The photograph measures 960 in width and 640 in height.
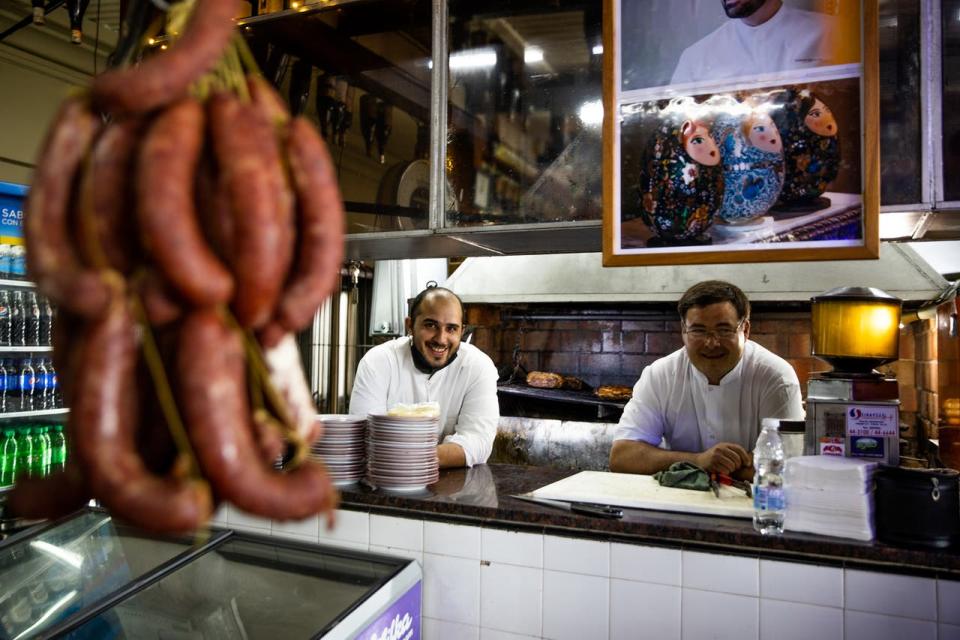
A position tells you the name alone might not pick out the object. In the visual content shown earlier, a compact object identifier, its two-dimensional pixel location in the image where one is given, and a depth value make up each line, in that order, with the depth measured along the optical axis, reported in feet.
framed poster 7.30
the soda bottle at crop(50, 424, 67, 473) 14.06
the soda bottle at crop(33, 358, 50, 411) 13.62
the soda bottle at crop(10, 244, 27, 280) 13.23
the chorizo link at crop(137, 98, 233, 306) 1.96
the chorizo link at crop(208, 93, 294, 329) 2.07
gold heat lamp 7.88
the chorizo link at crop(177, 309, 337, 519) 2.00
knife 7.42
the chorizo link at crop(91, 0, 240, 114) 2.05
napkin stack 6.72
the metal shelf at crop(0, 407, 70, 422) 12.94
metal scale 7.45
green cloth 8.77
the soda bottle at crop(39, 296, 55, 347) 13.80
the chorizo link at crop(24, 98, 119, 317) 1.97
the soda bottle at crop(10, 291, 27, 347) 13.44
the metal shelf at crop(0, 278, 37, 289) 12.94
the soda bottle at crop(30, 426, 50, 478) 13.79
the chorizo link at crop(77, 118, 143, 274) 2.04
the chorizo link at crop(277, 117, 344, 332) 2.28
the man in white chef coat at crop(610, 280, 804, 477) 11.49
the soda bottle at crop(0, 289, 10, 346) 13.24
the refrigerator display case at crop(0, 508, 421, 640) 5.93
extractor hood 16.55
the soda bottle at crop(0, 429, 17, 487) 13.28
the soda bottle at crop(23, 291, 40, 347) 13.66
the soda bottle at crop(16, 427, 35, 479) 13.55
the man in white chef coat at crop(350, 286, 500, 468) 12.50
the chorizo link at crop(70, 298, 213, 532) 1.94
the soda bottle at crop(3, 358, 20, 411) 13.17
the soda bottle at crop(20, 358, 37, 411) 13.37
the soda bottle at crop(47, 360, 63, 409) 13.86
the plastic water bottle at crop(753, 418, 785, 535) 7.03
